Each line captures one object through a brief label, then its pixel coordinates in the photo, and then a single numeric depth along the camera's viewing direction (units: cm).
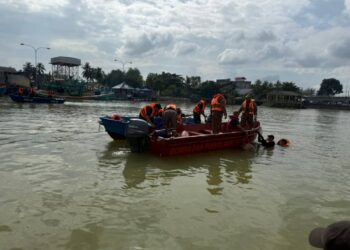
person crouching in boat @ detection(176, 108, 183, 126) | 1437
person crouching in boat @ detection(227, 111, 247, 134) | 1505
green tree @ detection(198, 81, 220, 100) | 9662
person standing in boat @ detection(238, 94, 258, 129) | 1516
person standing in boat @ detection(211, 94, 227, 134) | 1344
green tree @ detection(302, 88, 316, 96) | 14470
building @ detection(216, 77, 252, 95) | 10372
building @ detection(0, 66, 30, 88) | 7567
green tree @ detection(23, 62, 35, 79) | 11494
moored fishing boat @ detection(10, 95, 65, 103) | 3853
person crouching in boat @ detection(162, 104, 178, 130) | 1234
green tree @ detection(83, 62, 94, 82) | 11194
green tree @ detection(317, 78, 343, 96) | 13927
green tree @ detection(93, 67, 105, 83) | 11355
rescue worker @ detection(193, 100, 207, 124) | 1675
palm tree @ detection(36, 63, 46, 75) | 11730
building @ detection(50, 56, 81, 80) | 8462
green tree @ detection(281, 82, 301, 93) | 9925
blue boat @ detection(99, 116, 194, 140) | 1334
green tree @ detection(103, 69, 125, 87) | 12288
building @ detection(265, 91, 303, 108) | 8150
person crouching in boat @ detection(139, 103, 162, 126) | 1273
